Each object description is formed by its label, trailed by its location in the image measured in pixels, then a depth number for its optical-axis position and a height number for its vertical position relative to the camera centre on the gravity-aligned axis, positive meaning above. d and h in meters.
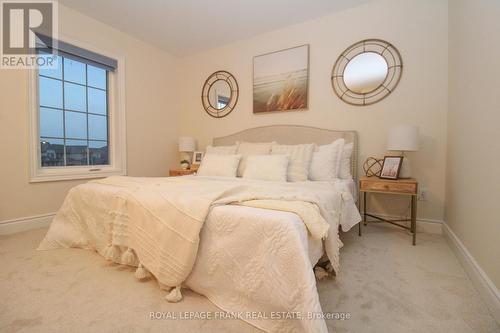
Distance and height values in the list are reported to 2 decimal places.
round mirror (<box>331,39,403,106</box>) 2.60 +1.02
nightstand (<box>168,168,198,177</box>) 3.49 -0.18
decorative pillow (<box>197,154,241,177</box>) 2.69 -0.07
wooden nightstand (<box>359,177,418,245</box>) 2.11 -0.24
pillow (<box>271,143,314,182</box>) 2.39 +0.03
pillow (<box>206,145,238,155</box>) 3.12 +0.14
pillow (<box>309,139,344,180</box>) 2.40 -0.01
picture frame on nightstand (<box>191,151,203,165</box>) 3.85 +0.07
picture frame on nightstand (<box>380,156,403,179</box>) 2.32 -0.06
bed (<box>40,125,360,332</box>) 1.03 -0.43
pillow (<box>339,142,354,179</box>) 2.55 -0.01
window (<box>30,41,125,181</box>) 2.71 +0.53
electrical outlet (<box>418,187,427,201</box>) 2.51 -0.34
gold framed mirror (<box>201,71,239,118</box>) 3.68 +1.06
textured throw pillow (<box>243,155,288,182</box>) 2.34 -0.07
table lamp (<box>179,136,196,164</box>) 3.75 +0.25
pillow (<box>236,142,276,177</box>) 2.81 +0.13
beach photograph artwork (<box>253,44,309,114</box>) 3.11 +1.10
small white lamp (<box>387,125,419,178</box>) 2.21 +0.22
